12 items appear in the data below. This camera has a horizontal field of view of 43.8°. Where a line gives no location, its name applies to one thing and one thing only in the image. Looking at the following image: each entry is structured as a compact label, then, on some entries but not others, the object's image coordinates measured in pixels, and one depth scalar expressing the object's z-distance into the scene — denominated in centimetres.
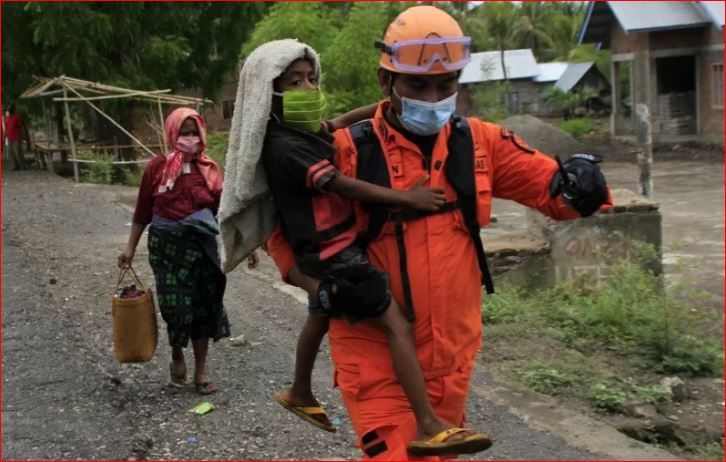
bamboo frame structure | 1812
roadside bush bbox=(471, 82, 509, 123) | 2729
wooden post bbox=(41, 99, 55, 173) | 2196
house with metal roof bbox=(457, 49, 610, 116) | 4291
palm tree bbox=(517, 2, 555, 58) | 5662
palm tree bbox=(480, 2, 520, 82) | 5194
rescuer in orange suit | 254
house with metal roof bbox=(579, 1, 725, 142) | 2623
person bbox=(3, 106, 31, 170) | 2295
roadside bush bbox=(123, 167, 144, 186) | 1906
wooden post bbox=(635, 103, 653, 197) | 1527
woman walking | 517
